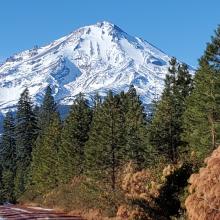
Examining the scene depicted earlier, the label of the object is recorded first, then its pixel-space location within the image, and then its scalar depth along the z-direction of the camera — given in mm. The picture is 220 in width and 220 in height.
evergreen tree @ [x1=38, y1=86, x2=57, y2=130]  136012
